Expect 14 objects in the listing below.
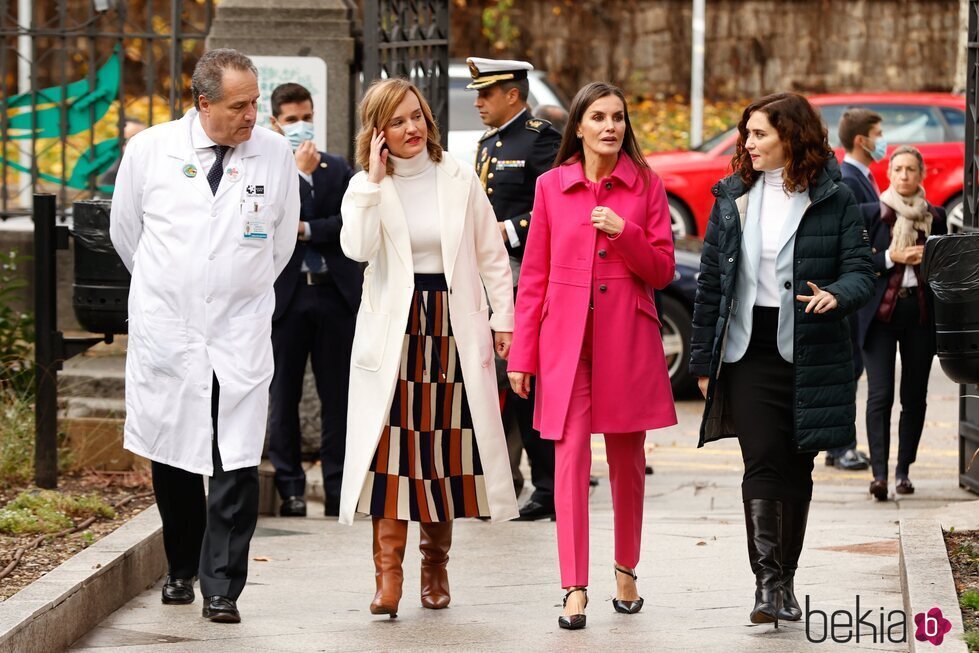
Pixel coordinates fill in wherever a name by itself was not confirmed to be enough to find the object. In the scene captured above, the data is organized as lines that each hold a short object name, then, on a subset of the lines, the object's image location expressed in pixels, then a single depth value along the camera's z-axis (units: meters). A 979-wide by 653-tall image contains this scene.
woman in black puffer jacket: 10.62
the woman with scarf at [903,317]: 15.75
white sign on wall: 16.40
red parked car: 30.31
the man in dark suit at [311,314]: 14.81
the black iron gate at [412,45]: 15.98
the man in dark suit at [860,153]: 16.61
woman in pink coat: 11.17
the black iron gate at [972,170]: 15.04
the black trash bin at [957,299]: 11.08
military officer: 14.23
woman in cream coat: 11.12
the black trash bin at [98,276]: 13.13
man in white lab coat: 10.95
